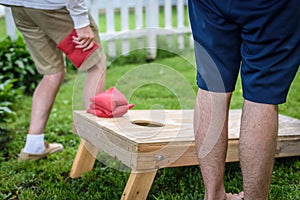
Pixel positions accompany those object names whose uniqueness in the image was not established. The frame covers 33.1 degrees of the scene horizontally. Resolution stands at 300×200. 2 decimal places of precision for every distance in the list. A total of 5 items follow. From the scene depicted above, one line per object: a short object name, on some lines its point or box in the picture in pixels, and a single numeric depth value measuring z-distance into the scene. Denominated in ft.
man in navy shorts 5.33
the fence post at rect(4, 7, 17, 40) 17.61
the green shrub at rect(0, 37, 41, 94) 15.70
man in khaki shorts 9.14
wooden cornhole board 7.13
